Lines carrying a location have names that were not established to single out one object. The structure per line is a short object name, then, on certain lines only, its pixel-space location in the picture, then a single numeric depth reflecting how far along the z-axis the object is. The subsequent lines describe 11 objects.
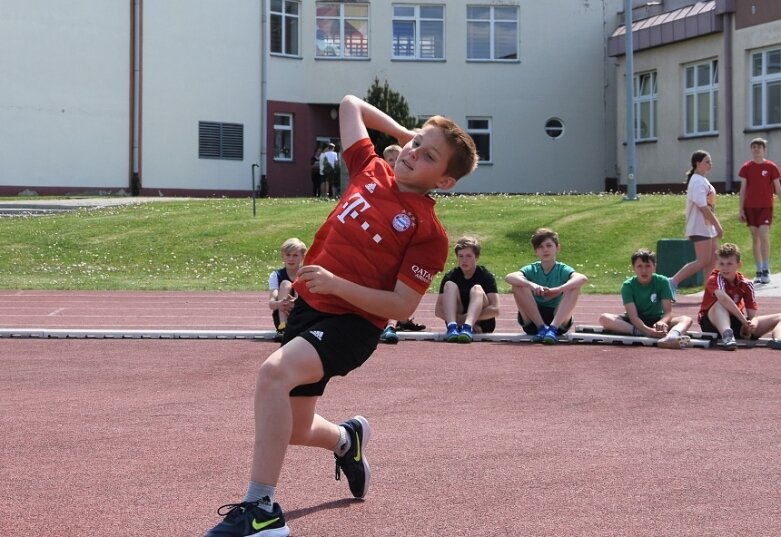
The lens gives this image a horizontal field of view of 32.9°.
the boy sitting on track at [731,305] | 12.48
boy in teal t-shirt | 12.91
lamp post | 29.38
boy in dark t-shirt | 13.12
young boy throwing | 5.08
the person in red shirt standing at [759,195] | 18.28
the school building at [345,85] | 36.16
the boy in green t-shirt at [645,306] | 12.69
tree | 35.59
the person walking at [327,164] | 34.94
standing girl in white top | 16.66
